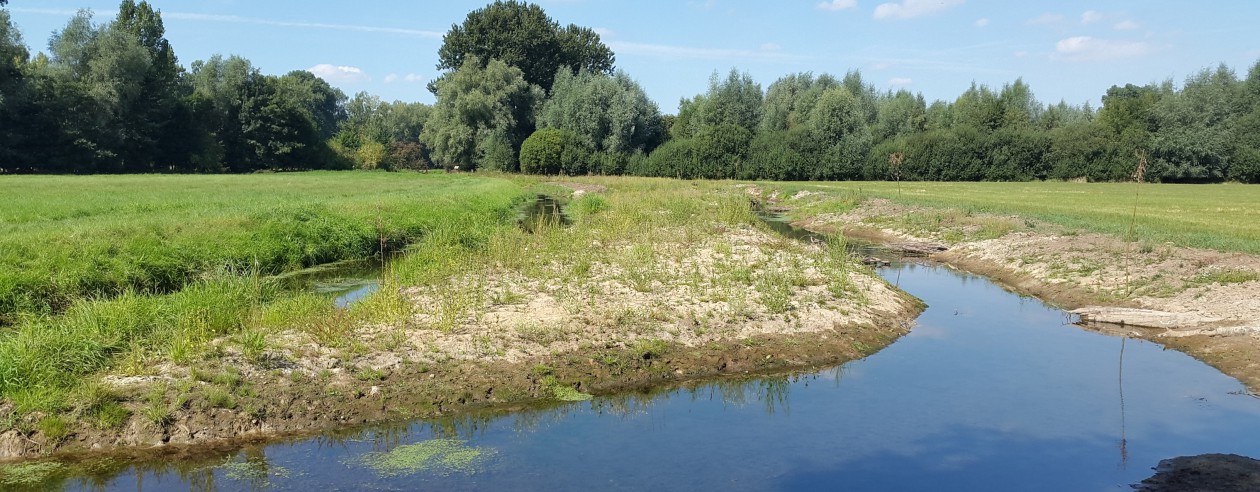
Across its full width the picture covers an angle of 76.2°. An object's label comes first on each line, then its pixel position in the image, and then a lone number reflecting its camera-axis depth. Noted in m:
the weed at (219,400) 9.30
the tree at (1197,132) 68.69
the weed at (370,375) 10.37
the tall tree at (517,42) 86.38
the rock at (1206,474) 7.79
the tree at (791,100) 81.62
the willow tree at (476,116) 77.94
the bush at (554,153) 73.19
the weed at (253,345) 10.38
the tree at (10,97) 54.09
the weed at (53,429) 8.46
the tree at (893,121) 78.12
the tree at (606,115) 76.00
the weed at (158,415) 8.84
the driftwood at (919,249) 26.06
